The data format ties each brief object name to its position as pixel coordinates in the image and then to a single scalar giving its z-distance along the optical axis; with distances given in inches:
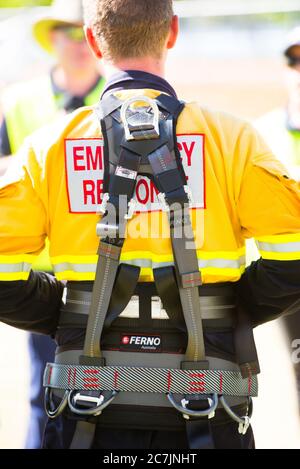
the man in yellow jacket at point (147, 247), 145.0
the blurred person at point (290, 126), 268.4
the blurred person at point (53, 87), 272.7
